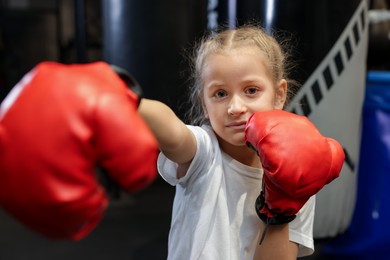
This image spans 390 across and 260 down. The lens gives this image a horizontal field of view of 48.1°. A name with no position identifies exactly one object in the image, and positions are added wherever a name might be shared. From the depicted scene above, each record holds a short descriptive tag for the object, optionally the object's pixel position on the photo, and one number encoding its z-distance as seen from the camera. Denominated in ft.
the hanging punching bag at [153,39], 5.74
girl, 2.36
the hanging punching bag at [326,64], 4.15
